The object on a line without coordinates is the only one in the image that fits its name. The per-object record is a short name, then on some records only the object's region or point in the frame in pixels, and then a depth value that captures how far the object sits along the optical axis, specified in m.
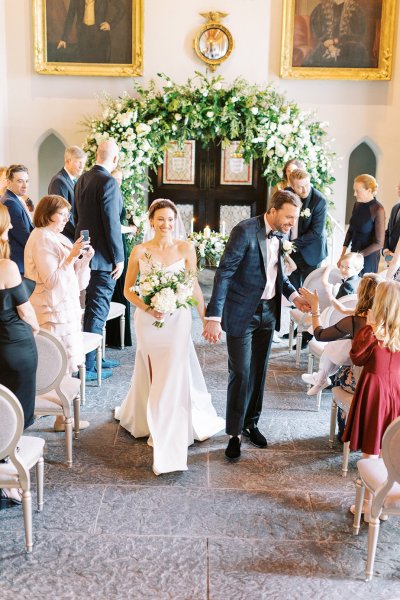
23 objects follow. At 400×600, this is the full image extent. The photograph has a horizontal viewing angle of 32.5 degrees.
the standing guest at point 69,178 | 7.17
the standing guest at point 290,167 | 7.85
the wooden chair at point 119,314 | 7.03
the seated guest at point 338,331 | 4.23
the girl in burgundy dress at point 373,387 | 4.06
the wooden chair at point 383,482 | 3.47
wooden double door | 11.98
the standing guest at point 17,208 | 6.85
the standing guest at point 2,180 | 7.87
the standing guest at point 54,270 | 5.13
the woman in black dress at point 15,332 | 4.03
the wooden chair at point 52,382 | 4.52
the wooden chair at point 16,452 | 3.53
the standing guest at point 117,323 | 7.57
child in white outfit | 5.06
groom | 4.81
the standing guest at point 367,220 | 7.55
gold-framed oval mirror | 11.28
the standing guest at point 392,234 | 7.75
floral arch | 10.12
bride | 4.94
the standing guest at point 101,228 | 6.50
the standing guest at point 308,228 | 7.48
